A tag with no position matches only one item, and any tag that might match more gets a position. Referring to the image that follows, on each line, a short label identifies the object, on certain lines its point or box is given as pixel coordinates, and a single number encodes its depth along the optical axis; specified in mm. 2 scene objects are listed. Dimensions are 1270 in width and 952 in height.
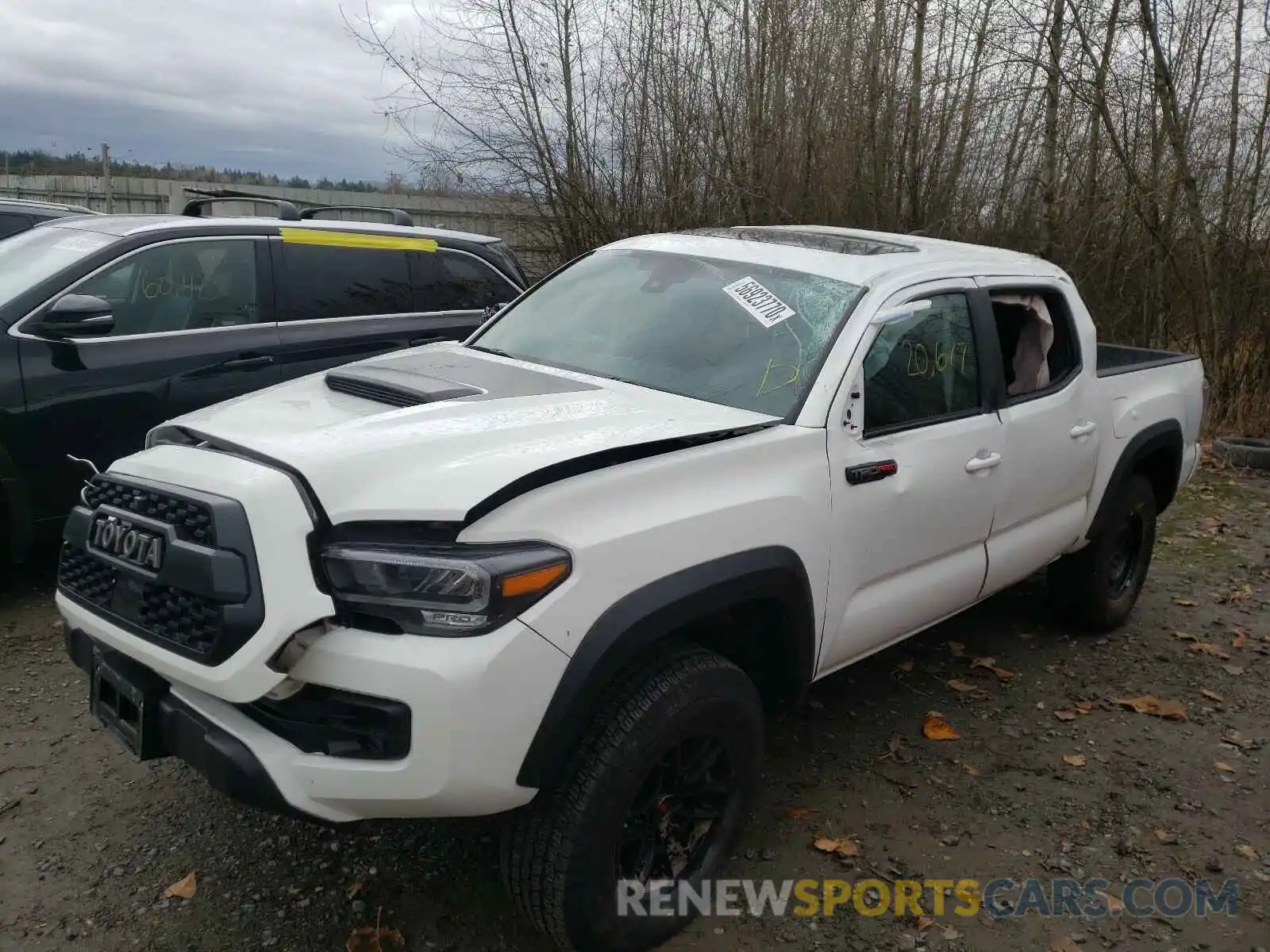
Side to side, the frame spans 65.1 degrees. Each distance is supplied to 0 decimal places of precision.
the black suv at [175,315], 4492
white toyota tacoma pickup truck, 2113
